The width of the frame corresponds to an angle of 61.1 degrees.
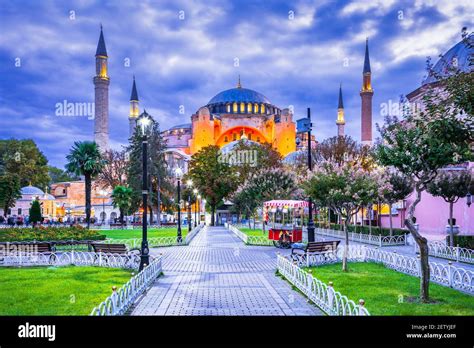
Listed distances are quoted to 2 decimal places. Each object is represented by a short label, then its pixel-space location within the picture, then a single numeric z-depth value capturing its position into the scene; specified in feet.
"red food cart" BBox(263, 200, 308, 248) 71.00
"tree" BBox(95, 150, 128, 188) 201.29
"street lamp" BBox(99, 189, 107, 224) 199.04
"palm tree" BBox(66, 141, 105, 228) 124.77
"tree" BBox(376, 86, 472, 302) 25.23
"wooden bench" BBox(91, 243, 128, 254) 46.57
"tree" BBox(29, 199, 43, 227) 139.03
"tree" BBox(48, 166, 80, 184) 326.92
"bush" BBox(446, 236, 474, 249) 55.26
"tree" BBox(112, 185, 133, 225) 148.66
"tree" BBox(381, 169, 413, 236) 75.51
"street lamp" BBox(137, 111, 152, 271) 38.40
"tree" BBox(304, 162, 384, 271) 43.70
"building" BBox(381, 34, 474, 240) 85.84
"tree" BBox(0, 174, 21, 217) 183.11
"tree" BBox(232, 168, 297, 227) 106.83
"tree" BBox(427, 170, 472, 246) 59.31
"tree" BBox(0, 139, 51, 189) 208.33
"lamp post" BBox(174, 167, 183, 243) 79.33
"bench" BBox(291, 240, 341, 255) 45.90
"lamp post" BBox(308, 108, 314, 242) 54.65
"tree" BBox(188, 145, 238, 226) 163.02
